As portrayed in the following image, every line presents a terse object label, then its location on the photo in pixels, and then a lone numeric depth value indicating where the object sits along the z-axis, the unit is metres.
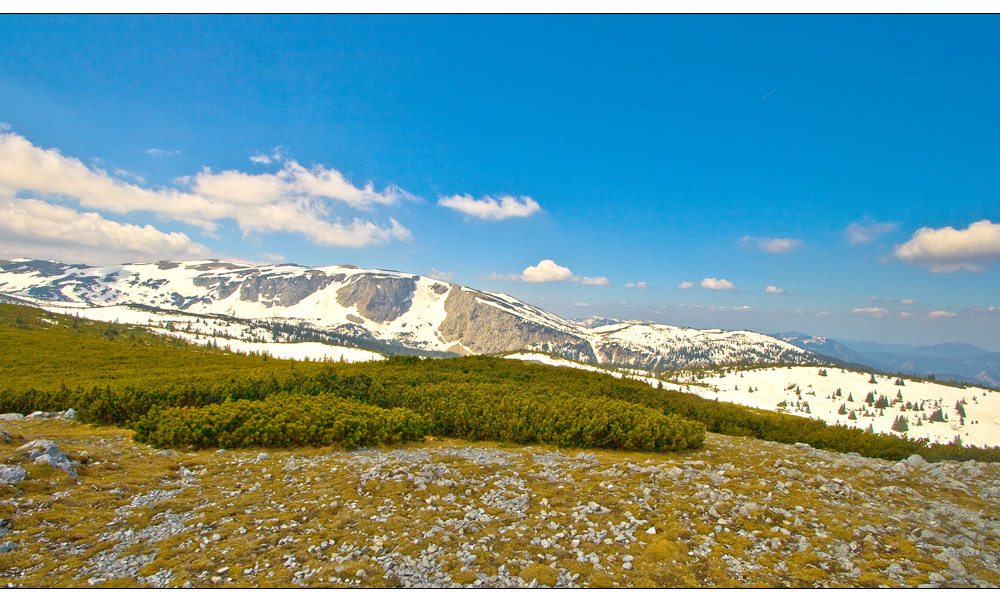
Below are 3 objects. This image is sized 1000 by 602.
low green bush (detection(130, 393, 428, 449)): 14.67
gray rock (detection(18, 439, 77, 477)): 10.20
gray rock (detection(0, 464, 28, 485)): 8.88
